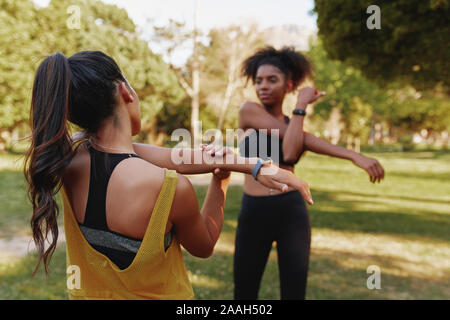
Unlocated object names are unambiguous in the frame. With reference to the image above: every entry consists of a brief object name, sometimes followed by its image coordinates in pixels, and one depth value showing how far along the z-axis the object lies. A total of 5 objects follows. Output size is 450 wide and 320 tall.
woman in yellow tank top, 1.36
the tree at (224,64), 31.28
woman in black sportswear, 2.86
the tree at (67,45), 20.11
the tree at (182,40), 28.82
